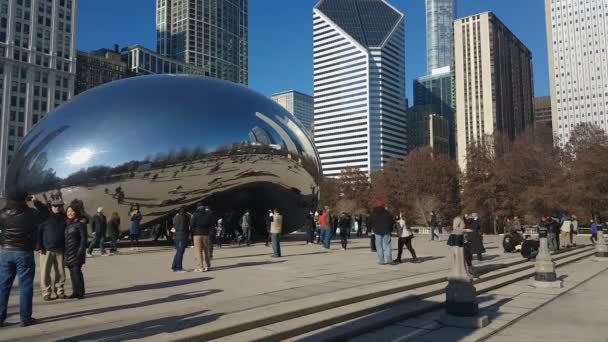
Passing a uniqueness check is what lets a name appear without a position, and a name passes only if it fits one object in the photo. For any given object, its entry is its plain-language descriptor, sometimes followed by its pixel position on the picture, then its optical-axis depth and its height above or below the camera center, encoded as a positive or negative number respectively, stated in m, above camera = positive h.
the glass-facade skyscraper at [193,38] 197.12 +74.58
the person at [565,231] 22.18 -0.81
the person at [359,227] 29.91 -0.69
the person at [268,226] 20.06 -0.39
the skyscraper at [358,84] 184.38 +52.41
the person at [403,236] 13.36 -0.58
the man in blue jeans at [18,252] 5.92 -0.40
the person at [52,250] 7.54 -0.48
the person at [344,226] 18.19 -0.38
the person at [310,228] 20.81 -0.50
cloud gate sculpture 15.62 +2.38
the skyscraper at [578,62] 150.62 +48.95
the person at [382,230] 12.60 -0.38
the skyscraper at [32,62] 93.88 +32.93
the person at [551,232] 18.67 -0.72
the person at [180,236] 10.98 -0.42
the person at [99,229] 14.56 -0.32
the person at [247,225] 18.86 -0.30
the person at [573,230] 22.51 -0.81
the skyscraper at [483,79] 173.75 +50.87
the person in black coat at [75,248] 7.70 -0.46
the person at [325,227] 18.02 -0.40
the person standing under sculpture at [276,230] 14.15 -0.39
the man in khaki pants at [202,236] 11.02 -0.42
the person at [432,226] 27.49 -0.63
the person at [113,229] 15.61 -0.33
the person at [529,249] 15.53 -1.14
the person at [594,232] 25.58 -1.03
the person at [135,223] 16.16 -0.15
